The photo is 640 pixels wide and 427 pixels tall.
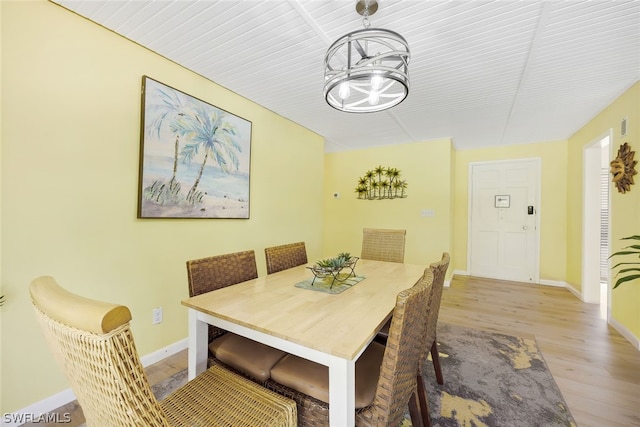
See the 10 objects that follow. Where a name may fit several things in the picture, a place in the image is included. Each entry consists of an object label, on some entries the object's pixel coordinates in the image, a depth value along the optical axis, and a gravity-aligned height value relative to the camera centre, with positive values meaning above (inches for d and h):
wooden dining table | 35.6 -17.7
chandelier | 47.5 +27.1
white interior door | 172.6 -1.8
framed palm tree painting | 77.0 +18.3
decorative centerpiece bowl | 65.3 -13.8
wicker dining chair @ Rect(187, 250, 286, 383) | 48.4 -26.6
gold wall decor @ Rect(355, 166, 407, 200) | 173.7 +20.7
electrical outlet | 80.4 -32.3
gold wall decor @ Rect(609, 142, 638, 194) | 94.3 +19.0
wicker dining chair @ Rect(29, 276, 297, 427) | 20.4 -12.2
